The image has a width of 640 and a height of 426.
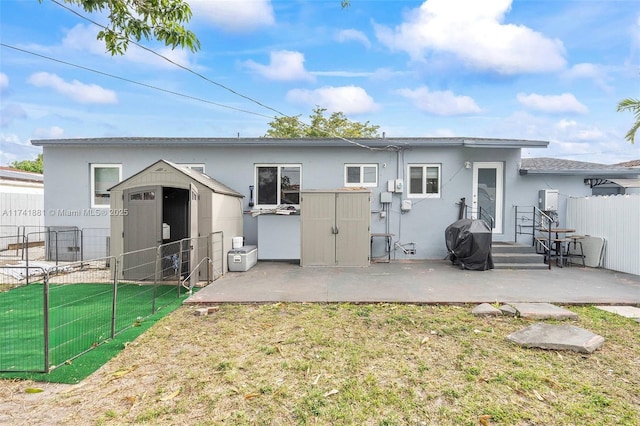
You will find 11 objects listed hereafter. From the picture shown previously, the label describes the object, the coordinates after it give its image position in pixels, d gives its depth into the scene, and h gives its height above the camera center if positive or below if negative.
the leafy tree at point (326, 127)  25.75 +6.19
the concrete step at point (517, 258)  8.39 -1.28
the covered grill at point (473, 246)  8.12 -0.95
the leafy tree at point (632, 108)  7.72 +2.33
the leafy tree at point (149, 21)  3.37 +1.88
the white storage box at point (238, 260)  8.02 -1.33
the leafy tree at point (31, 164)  32.16 +3.77
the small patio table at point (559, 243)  8.72 -0.97
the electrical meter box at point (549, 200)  9.60 +0.22
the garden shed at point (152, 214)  7.13 -0.23
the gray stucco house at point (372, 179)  9.79 +0.79
